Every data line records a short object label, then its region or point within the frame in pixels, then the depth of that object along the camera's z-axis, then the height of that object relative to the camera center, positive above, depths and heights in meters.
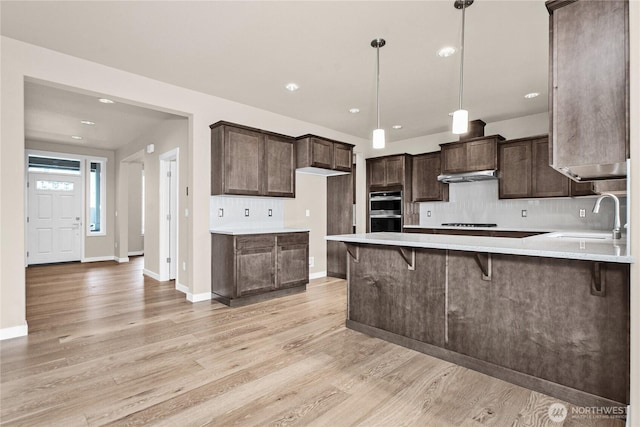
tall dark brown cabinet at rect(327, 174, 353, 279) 5.70 -0.06
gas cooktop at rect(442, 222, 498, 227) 5.24 -0.21
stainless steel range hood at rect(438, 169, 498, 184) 4.95 +0.58
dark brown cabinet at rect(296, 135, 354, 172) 4.73 +0.92
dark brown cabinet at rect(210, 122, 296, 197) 4.02 +0.69
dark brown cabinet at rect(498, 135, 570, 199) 4.51 +0.59
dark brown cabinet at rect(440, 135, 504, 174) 4.96 +0.92
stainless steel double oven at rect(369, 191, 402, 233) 5.88 +0.03
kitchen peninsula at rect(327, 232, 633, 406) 1.80 -0.65
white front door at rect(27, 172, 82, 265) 6.89 -0.09
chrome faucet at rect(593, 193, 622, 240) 2.55 -0.13
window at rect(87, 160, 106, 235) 7.73 +0.36
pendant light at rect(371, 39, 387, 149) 2.91 +0.74
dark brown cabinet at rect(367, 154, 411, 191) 5.86 +0.78
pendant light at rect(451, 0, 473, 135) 2.38 +0.72
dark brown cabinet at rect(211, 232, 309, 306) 3.88 -0.68
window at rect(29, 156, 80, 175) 6.95 +1.10
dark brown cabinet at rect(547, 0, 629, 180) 1.72 +0.72
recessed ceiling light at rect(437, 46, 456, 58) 2.98 +1.52
